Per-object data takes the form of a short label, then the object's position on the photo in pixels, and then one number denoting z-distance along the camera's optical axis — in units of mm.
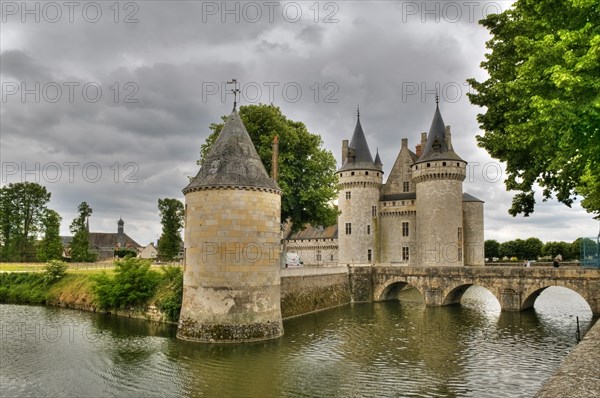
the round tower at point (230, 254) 18109
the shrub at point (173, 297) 22219
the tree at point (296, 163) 27375
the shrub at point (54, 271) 32219
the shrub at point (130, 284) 24266
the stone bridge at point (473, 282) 25875
